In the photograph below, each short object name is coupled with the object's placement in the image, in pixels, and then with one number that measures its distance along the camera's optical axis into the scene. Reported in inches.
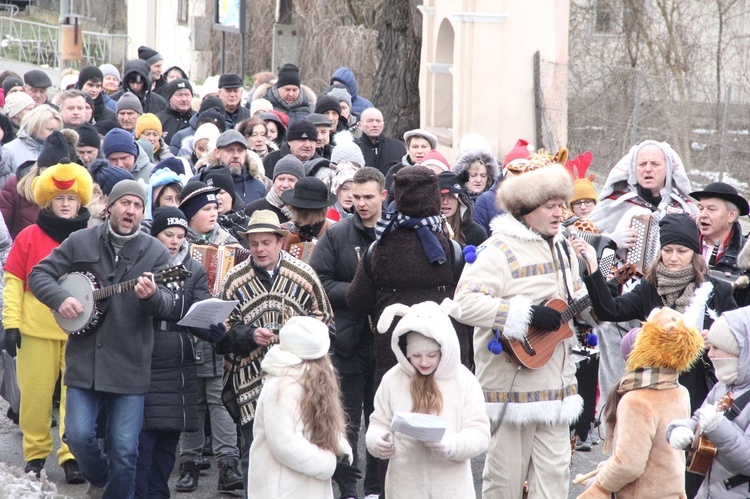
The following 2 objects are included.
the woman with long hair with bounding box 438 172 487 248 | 612.7
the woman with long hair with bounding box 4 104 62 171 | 798.5
